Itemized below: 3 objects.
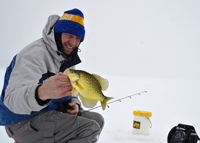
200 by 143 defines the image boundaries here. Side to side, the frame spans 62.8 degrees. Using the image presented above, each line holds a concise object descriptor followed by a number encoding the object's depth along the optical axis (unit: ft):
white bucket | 11.09
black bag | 6.95
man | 4.89
